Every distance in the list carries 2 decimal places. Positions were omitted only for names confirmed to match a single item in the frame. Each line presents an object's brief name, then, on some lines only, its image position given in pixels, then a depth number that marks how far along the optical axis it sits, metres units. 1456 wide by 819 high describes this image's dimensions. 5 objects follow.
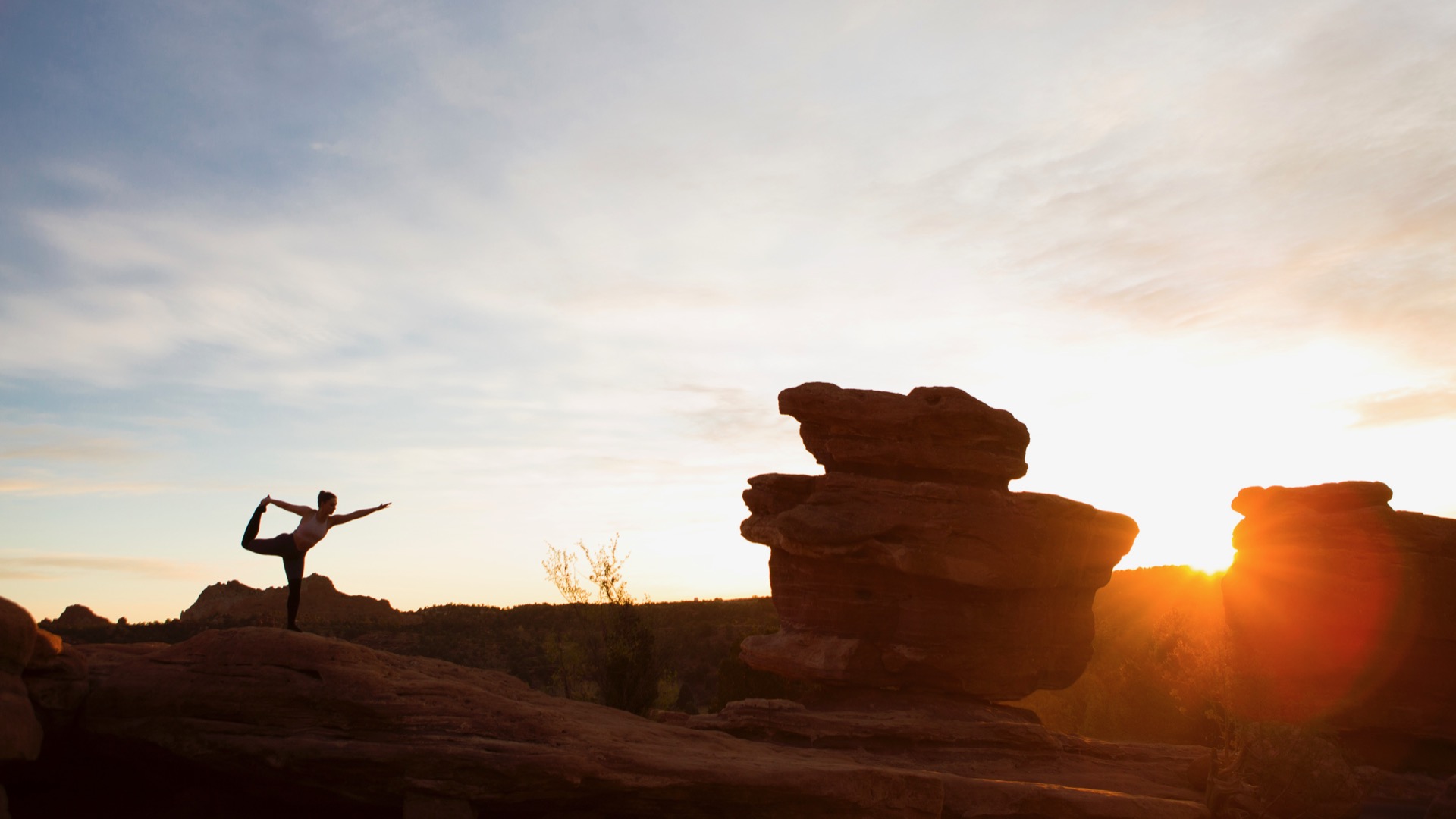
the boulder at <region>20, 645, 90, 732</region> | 13.86
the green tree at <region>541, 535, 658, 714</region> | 29.09
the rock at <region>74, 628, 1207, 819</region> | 14.08
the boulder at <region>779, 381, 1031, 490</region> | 24.88
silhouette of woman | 16.20
